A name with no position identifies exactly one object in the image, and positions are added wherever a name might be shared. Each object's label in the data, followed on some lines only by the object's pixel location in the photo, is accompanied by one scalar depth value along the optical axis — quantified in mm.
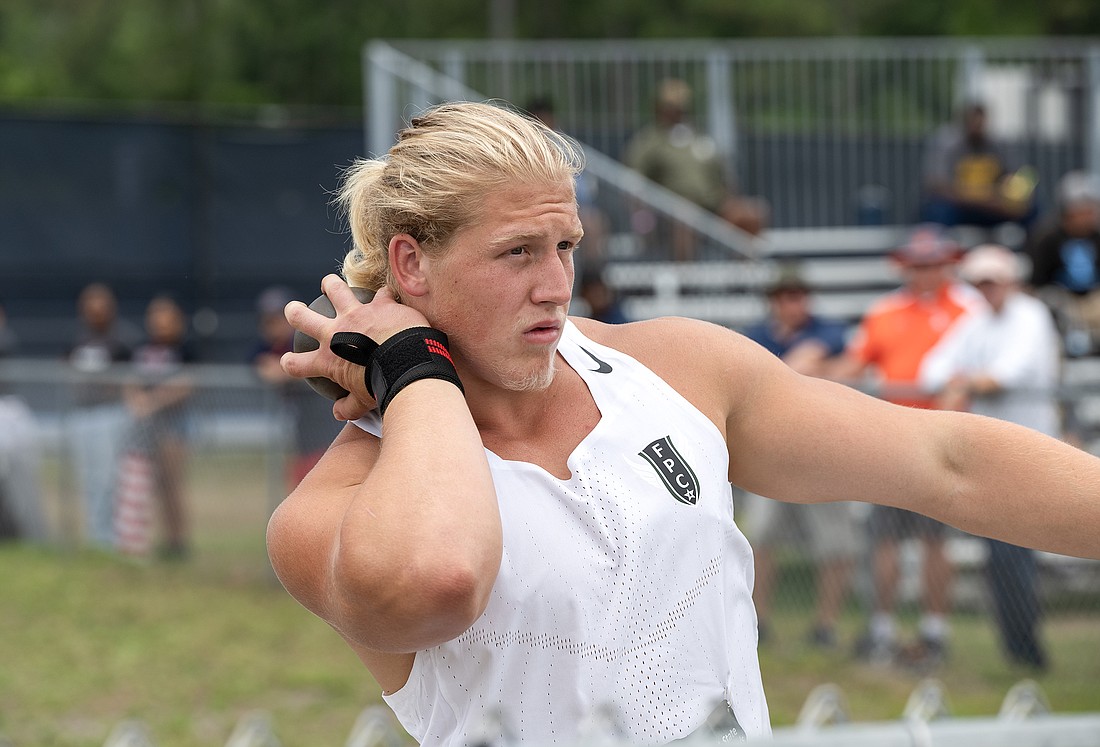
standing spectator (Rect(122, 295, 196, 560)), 19781
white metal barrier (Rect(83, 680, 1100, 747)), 3442
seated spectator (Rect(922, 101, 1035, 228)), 22656
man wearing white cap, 13914
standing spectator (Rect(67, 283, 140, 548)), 20609
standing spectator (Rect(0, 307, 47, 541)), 22422
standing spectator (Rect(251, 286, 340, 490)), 17812
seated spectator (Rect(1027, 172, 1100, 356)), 18406
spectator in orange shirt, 14680
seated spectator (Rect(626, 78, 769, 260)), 22391
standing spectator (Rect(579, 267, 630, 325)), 17125
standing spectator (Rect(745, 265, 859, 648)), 15336
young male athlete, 4180
